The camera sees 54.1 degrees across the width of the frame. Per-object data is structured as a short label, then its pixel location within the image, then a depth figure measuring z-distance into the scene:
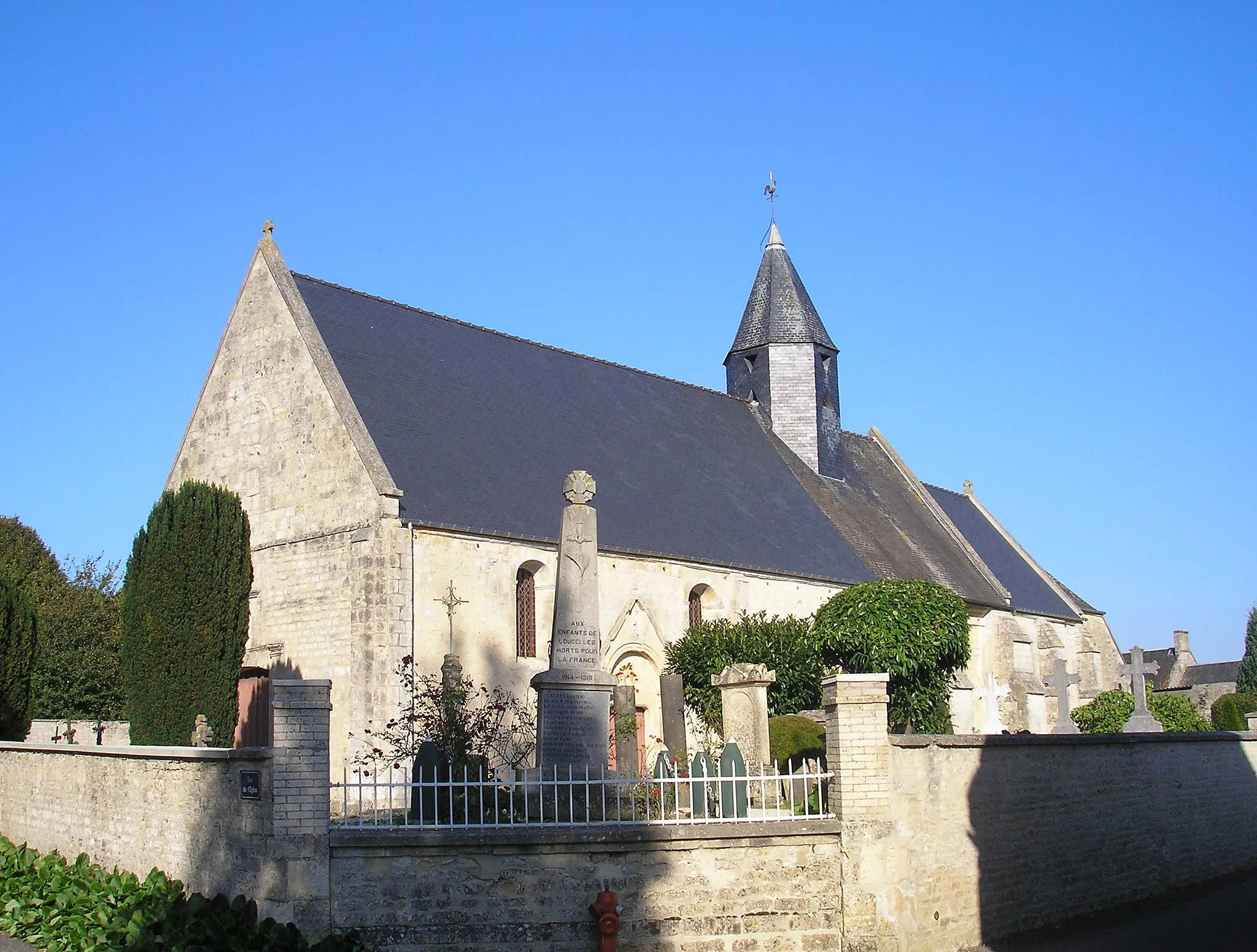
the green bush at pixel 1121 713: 24.52
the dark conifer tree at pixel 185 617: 17.50
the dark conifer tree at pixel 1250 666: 52.75
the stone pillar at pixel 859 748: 10.57
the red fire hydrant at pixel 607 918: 9.77
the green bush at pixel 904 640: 20.31
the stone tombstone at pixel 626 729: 15.12
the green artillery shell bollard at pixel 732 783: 11.13
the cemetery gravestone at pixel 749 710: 14.54
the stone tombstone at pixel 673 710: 17.31
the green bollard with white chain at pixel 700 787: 10.64
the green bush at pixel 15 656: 18.81
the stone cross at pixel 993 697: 28.72
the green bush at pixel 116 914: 9.45
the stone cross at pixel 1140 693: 17.45
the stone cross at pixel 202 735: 16.86
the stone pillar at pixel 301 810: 9.66
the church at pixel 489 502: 18.22
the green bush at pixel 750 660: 20.14
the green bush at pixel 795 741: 16.56
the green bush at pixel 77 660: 27.94
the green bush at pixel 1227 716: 31.44
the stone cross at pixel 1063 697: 19.89
